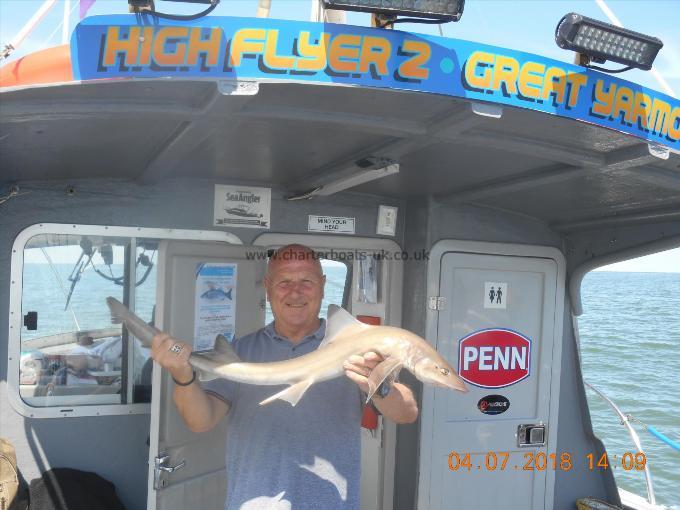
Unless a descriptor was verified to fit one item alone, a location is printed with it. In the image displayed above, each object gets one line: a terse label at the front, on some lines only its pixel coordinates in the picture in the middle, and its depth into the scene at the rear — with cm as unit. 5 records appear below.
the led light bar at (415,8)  230
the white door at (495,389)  497
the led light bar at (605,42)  263
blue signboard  212
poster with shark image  430
